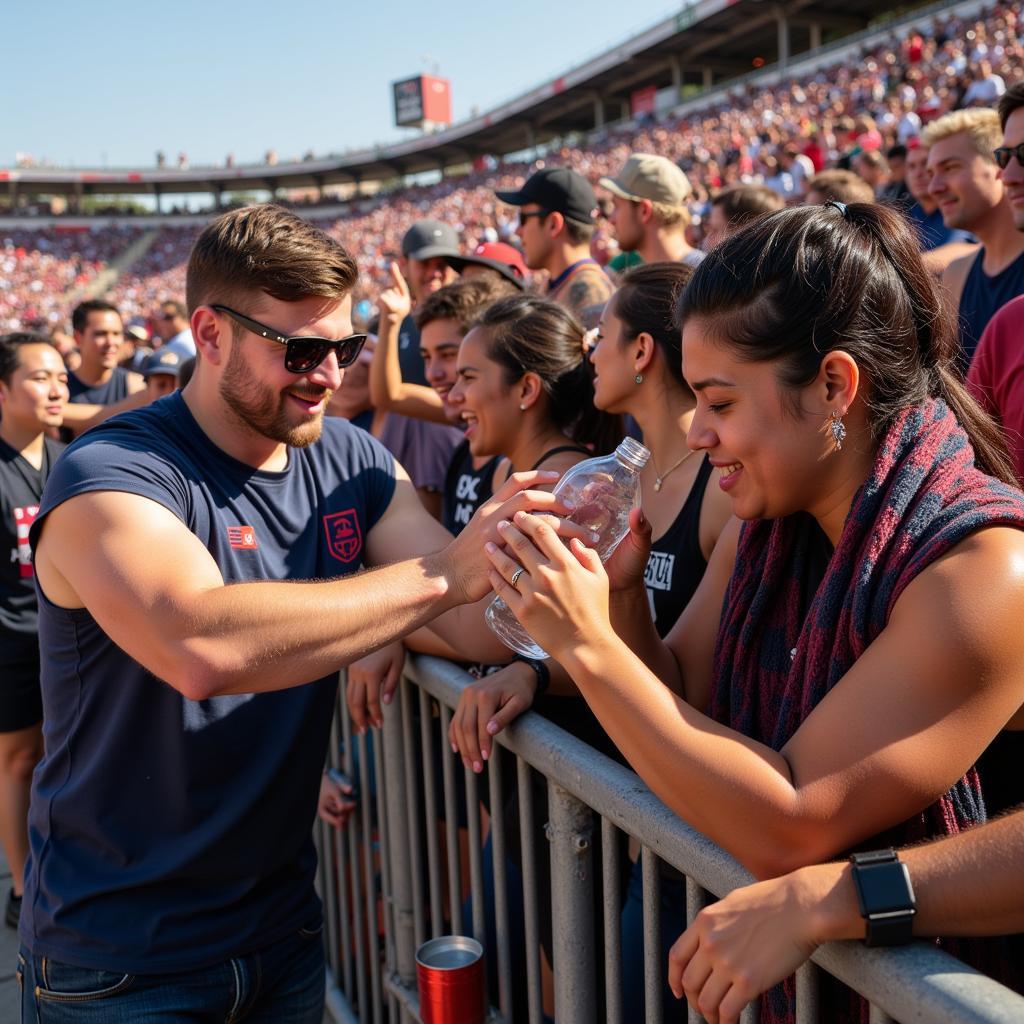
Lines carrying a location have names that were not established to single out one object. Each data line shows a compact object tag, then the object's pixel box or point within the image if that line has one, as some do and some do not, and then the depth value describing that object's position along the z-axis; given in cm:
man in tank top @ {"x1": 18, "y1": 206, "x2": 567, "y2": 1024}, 184
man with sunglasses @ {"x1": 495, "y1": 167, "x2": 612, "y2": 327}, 539
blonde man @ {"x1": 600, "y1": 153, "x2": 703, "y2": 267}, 541
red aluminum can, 208
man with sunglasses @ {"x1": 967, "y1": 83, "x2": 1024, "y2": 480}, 255
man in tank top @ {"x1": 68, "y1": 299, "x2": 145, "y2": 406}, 714
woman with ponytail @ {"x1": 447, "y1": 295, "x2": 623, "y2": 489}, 315
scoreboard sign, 6531
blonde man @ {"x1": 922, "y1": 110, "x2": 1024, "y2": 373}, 414
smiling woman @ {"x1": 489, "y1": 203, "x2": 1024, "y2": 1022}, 133
